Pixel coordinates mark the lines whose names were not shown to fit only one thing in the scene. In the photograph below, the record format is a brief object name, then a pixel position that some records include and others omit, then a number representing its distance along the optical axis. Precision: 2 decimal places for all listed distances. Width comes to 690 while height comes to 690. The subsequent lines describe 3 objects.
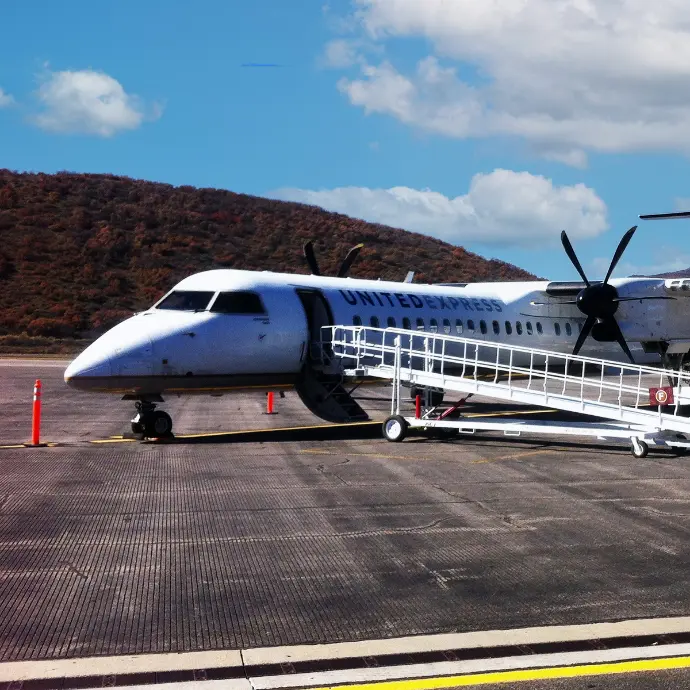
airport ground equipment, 16.11
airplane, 17.30
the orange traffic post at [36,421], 16.66
